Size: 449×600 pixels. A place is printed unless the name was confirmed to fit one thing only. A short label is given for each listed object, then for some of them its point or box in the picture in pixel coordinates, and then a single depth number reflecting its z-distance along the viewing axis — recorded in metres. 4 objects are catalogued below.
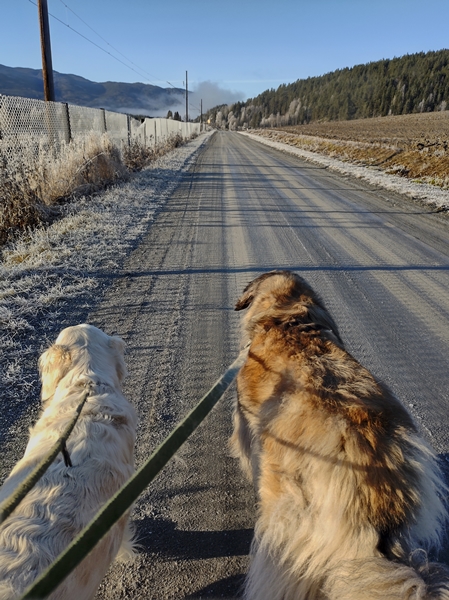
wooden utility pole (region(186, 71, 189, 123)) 56.03
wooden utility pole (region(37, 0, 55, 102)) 12.01
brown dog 1.39
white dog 1.42
